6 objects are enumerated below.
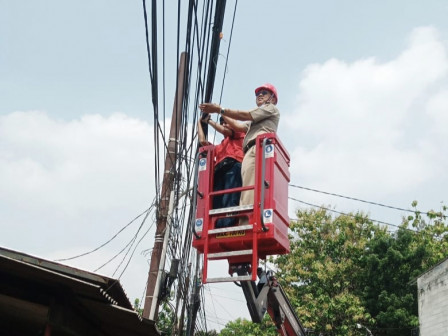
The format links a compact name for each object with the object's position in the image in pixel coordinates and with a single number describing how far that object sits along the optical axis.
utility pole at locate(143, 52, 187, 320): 11.16
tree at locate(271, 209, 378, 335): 24.20
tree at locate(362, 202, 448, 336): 23.94
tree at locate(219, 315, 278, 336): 24.95
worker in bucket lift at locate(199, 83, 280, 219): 6.54
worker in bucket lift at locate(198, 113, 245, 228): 6.74
